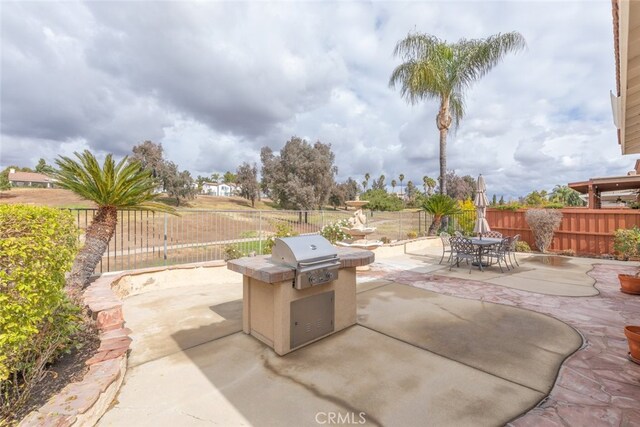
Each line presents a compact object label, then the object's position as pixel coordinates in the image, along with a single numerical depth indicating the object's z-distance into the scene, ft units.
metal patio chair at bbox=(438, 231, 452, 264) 29.14
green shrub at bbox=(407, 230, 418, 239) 43.73
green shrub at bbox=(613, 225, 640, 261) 28.84
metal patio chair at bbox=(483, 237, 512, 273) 25.02
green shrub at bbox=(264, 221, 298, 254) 25.12
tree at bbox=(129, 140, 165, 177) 113.29
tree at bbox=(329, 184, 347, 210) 141.79
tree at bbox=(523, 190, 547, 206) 47.98
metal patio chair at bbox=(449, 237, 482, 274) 25.11
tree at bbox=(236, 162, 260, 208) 146.55
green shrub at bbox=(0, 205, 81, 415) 6.22
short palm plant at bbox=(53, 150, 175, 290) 15.06
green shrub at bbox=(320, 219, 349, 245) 32.12
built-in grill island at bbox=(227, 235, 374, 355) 10.25
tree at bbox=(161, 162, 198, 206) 117.80
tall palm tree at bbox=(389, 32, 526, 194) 42.16
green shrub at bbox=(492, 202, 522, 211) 41.27
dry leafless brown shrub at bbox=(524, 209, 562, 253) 35.94
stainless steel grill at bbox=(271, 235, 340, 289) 10.25
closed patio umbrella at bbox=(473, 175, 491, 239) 28.98
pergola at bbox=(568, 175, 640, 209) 38.97
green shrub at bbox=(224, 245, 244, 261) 23.65
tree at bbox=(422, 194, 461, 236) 41.50
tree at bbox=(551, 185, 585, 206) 96.94
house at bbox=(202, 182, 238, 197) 292.81
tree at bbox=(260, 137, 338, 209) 105.19
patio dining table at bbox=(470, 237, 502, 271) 24.56
